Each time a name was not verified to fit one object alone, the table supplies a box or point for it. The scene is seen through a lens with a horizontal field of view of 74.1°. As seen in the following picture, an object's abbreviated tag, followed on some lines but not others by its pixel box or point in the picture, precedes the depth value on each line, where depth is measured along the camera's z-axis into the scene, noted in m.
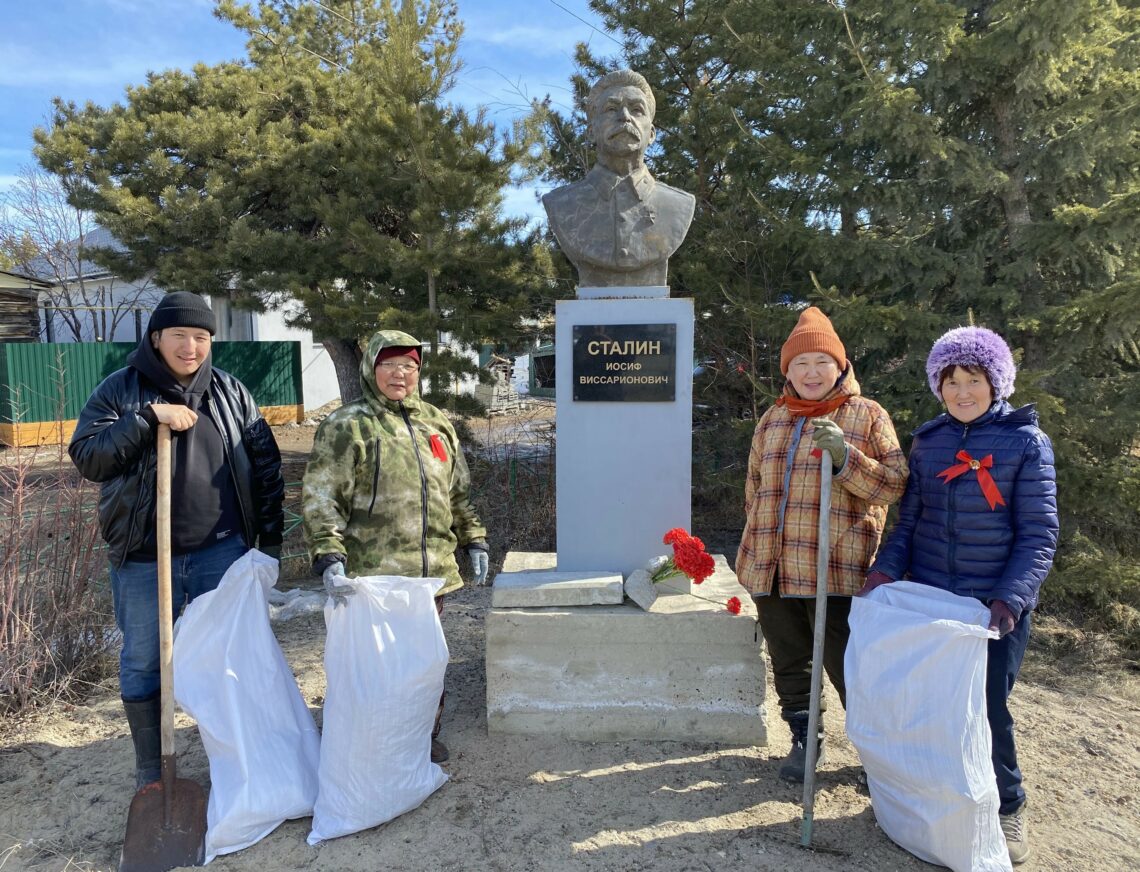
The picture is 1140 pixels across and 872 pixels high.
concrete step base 3.08
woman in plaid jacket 2.55
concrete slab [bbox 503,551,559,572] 3.62
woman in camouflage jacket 2.61
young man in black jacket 2.39
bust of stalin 3.49
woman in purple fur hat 2.22
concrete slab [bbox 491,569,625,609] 3.19
